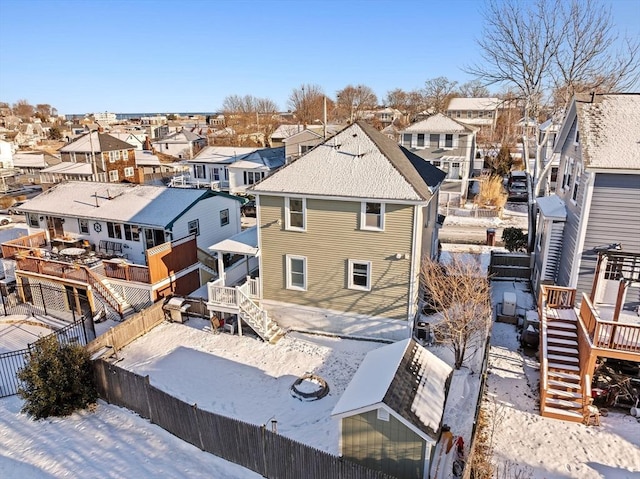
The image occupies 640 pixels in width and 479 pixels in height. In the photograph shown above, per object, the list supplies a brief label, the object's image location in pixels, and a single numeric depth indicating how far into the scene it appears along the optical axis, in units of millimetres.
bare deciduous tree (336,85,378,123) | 99688
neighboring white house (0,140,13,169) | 66375
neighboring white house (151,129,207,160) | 73375
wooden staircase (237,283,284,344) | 17547
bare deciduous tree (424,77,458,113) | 103456
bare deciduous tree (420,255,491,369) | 14641
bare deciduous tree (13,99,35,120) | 184325
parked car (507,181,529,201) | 43238
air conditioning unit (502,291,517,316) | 17922
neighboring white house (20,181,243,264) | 22891
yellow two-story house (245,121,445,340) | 16094
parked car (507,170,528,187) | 47188
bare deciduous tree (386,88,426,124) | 105331
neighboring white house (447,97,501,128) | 80438
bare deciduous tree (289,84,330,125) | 93125
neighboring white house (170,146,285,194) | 41562
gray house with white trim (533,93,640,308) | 14017
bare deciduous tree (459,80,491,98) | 88950
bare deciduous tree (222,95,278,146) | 81500
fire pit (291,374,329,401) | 13969
